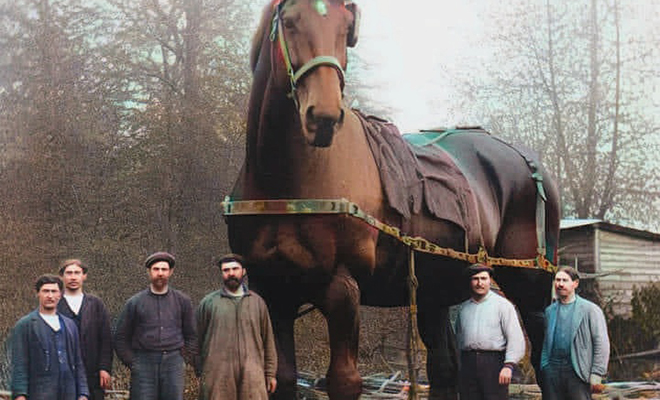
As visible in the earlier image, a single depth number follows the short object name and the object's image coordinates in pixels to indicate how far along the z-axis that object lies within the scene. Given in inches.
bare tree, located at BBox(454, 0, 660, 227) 639.1
